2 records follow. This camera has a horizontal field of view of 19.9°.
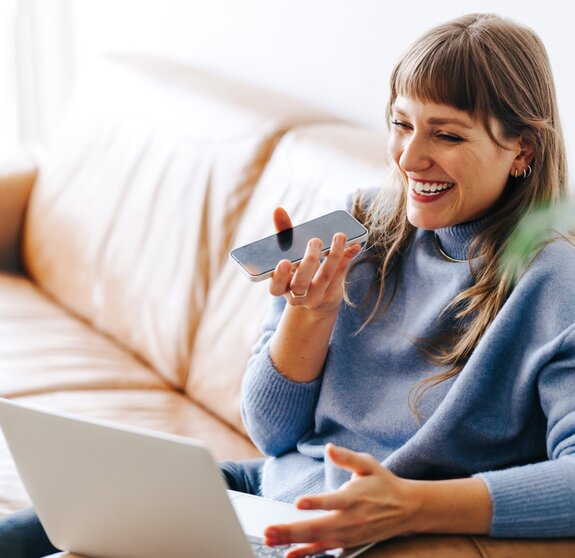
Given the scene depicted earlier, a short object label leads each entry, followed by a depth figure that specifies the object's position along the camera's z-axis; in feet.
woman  5.05
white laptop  4.76
